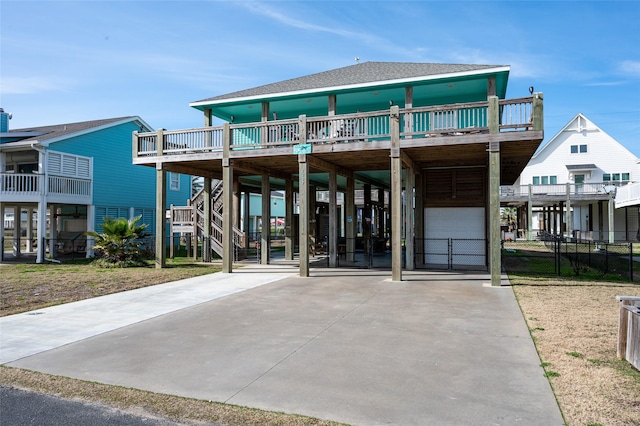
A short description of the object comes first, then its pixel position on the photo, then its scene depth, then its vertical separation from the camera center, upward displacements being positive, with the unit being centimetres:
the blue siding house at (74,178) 1981 +238
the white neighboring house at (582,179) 3784 +443
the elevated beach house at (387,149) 1213 +233
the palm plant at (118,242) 1653 -67
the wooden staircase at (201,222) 1916 +11
